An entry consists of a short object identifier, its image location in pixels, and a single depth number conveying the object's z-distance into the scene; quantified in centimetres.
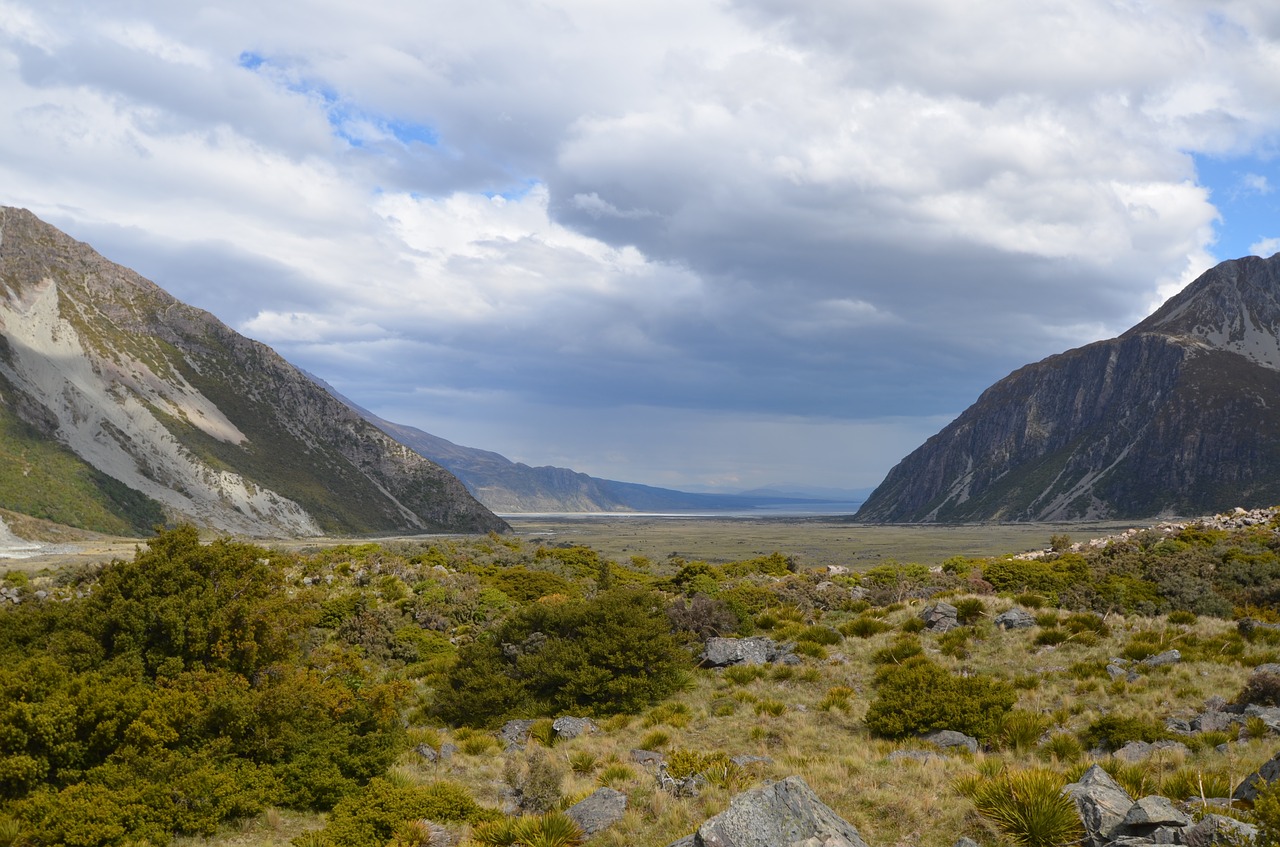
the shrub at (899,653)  2047
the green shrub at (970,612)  2300
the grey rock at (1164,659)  1770
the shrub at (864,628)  2308
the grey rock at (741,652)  2167
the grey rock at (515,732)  1703
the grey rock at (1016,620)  2198
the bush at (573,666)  1888
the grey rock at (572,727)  1699
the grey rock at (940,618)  2273
